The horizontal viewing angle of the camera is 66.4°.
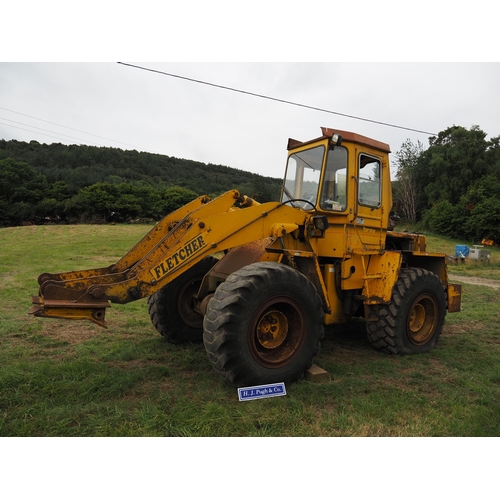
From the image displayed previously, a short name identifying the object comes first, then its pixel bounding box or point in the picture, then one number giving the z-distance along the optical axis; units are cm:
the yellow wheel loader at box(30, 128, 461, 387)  399
